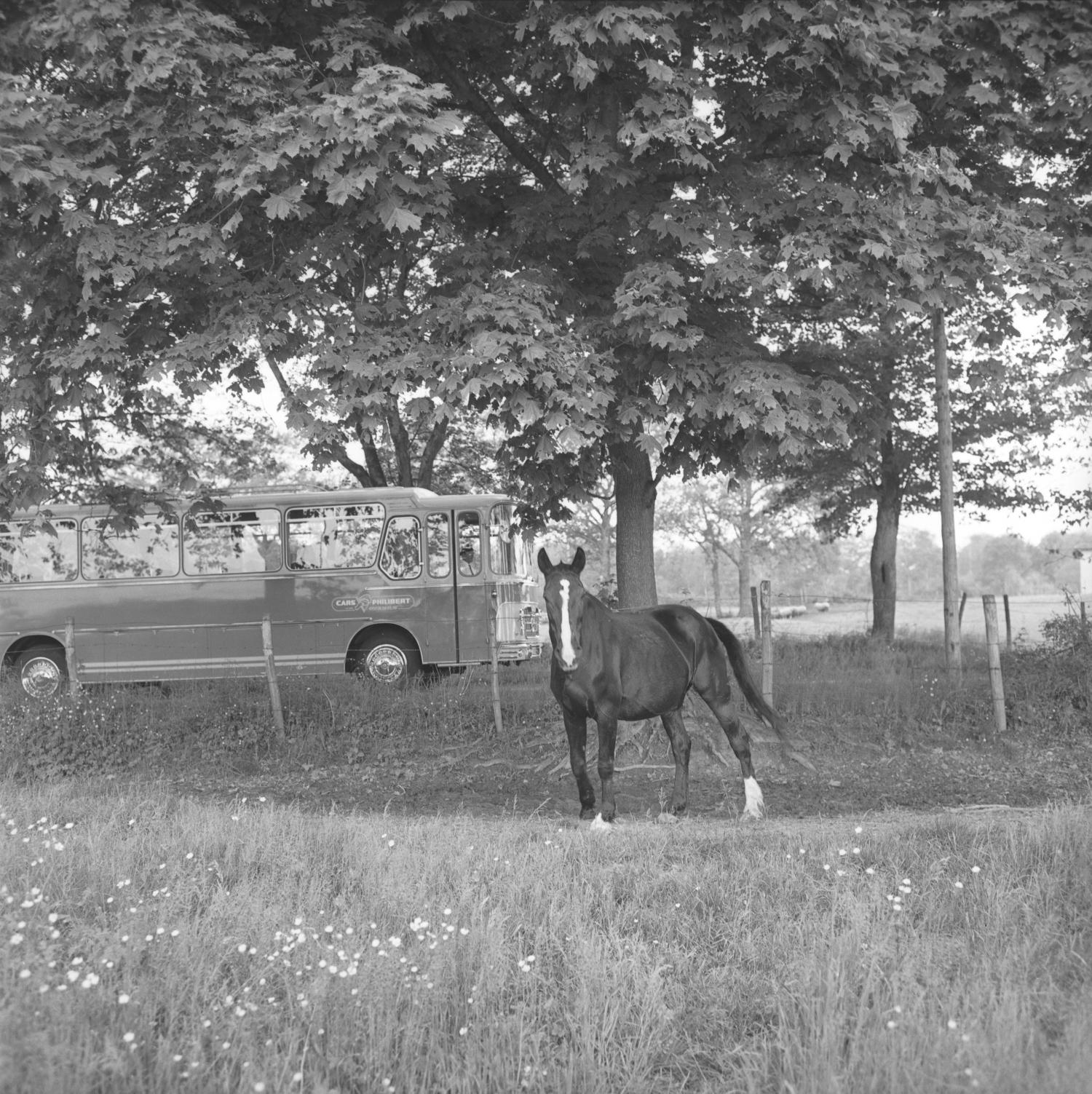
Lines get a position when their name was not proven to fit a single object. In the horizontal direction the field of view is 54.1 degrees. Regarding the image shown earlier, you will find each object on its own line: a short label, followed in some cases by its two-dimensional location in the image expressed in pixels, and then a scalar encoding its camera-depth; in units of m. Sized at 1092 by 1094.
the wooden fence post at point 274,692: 12.12
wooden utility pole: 16.38
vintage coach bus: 18.77
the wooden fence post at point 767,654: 11.70
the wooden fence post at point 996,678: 11.42
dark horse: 7.68
